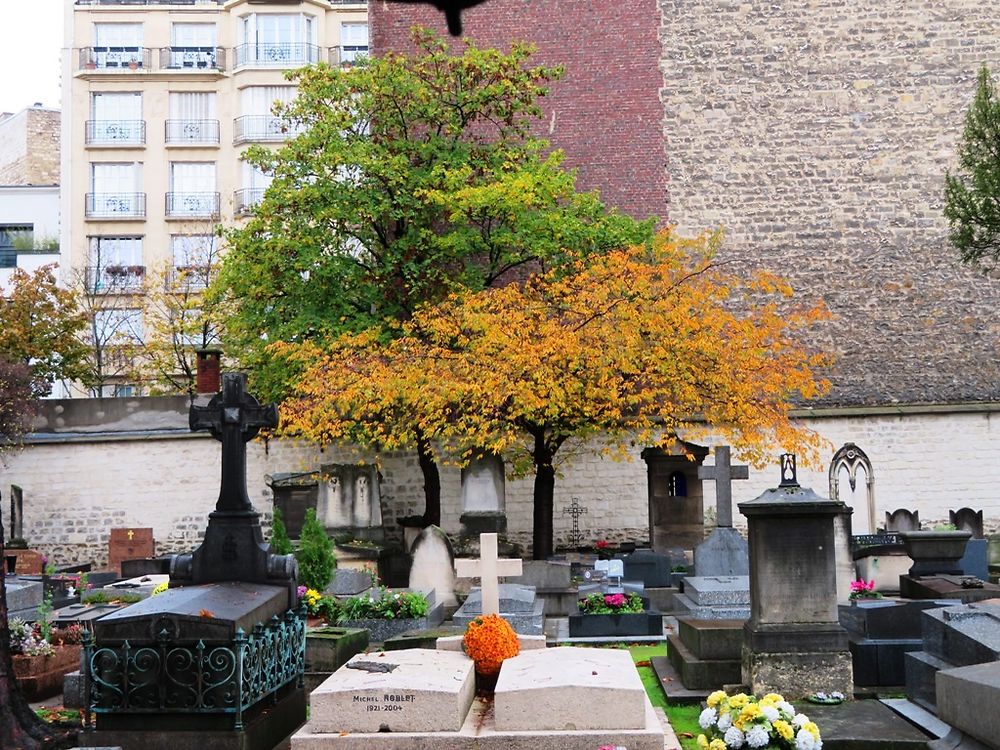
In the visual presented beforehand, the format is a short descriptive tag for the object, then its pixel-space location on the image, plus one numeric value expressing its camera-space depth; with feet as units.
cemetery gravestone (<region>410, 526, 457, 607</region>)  50.60
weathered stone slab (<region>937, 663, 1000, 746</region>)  18.22
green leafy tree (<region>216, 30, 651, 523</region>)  71.67
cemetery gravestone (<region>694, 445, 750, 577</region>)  51.26
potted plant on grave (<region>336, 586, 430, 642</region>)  41.73
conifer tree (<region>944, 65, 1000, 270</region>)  68.59
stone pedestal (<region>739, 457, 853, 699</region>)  29.63
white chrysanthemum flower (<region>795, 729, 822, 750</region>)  23.15
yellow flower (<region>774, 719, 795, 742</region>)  23.29
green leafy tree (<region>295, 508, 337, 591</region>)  46.60
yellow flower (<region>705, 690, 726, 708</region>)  24.93
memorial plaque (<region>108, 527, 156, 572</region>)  76.23
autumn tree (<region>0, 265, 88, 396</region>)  94.58
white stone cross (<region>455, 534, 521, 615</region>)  34.76
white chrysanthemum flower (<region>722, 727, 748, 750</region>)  23.40
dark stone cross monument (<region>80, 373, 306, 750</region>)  24.94
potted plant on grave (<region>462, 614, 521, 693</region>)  28.04
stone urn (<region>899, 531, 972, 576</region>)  47.88
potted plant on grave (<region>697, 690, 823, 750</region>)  23.27
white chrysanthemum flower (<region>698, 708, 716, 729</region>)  24.73
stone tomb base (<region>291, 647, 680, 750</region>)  23.50
